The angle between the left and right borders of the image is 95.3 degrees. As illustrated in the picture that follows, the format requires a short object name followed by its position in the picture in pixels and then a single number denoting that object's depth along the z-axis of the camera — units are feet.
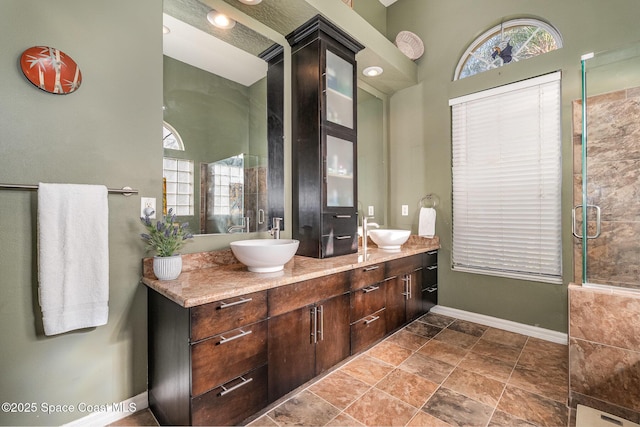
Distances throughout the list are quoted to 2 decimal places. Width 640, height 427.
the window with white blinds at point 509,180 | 8.20
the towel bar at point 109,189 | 4.30
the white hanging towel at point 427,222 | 10.16
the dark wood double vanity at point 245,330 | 4.40
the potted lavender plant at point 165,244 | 5.20
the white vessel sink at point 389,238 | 8.97
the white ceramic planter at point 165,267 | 5.19
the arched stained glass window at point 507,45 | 8.52
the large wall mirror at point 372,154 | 10.74
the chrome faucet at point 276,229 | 7.50
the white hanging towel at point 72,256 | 4.40
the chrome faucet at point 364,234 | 8.79
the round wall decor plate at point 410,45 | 10.55
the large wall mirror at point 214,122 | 6.05
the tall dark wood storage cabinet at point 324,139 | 7.50
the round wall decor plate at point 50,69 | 4.46
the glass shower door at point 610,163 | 5.75
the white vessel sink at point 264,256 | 5.53
